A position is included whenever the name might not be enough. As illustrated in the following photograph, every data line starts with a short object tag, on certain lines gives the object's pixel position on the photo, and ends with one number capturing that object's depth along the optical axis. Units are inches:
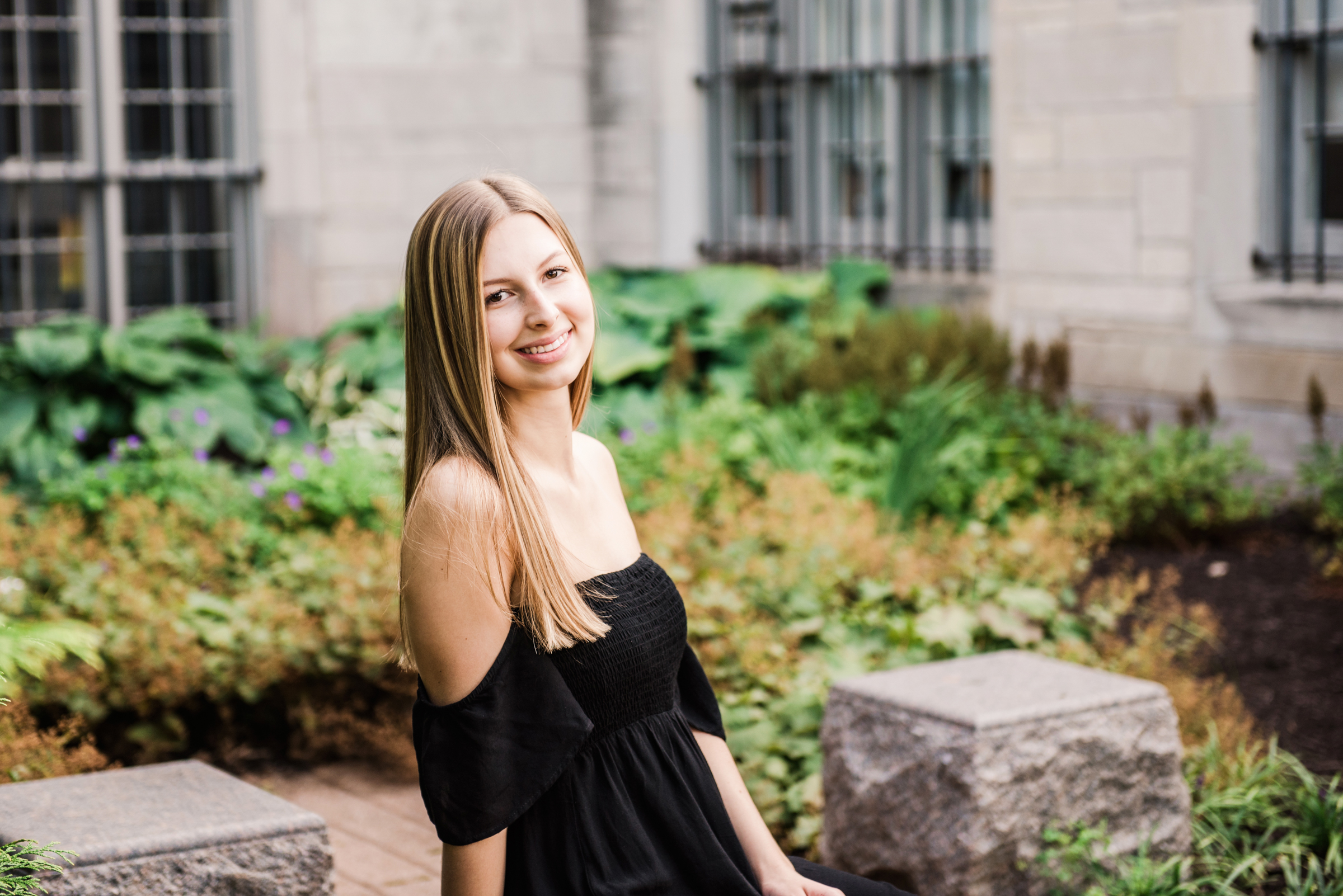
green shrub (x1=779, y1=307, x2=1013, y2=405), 290.8
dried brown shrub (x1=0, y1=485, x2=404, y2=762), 158.2
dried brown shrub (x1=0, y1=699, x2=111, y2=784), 130.0
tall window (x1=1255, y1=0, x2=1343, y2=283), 262.4
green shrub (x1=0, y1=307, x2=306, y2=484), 270.5
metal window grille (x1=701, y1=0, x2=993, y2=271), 325.4
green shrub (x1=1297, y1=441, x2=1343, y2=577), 229.1
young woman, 75.9
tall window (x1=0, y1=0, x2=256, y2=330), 328.8
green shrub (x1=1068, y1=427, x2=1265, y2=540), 245.4
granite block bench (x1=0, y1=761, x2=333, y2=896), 99.3
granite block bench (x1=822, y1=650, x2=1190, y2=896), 123.7
